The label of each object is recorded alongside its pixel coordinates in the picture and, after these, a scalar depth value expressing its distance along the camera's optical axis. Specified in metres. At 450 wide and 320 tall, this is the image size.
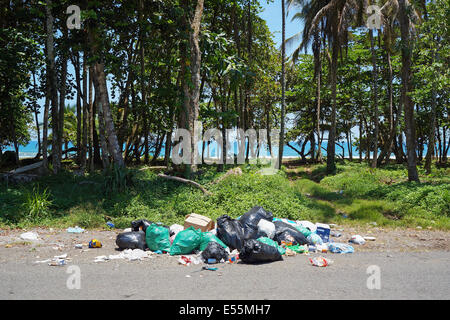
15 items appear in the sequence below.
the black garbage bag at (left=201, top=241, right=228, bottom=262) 5.10
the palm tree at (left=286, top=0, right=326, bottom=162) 16.86
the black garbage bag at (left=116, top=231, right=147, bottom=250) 5.69
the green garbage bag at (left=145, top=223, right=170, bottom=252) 5.69
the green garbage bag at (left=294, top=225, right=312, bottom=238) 6.39
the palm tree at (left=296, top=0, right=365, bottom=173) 15.05
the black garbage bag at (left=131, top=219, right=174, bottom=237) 6.17
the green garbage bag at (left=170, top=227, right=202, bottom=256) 5.52
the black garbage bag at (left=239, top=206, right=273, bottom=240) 6.01
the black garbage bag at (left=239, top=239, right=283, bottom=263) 4.94
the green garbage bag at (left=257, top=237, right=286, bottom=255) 5.54
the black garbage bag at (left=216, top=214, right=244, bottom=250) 5.72
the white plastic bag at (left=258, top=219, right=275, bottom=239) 6.13
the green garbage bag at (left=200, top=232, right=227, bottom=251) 5.62
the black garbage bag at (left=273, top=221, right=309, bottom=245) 6.00
